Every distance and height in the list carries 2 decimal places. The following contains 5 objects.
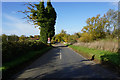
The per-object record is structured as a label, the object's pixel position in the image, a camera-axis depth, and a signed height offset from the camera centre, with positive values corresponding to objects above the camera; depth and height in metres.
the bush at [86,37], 30.36 +1.12
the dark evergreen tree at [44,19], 34.09 +7.33
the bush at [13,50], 7.69 -0.88
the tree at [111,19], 26.27 +6.18
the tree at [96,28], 29.84 +3.97
